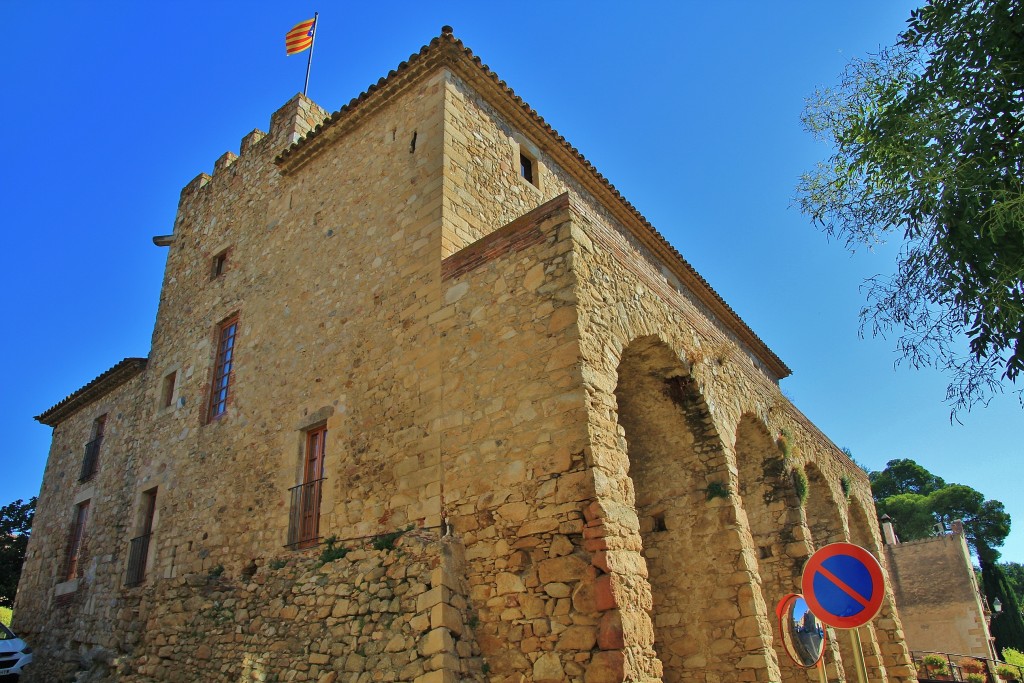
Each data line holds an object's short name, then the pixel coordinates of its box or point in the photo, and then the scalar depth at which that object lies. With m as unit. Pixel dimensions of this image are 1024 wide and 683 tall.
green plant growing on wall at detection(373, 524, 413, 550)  7.54
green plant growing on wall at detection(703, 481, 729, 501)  8.73
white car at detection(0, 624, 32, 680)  12.85
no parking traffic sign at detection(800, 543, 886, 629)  4.04
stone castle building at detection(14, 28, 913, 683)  6.53
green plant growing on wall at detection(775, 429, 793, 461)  11.32
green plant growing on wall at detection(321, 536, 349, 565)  8.15
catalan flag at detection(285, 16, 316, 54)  14.55
